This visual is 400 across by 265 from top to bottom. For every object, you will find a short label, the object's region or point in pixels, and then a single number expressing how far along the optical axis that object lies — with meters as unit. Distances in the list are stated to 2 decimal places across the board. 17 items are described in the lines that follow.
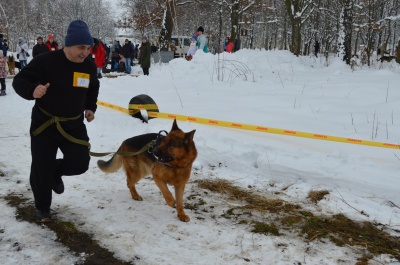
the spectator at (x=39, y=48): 15.14
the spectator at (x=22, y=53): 19.42
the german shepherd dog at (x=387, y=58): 17.81
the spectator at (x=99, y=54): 16.08
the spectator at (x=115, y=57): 22.52
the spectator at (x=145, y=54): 17.17
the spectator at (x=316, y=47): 37.62
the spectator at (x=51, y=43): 15.48
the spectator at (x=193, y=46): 19.02
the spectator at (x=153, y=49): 26.95
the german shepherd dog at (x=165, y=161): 3.49
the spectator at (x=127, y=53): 19.45
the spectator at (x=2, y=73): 12.30
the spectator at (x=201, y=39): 17.70
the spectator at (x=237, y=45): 23.89
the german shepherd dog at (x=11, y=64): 20.06
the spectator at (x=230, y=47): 20.20
